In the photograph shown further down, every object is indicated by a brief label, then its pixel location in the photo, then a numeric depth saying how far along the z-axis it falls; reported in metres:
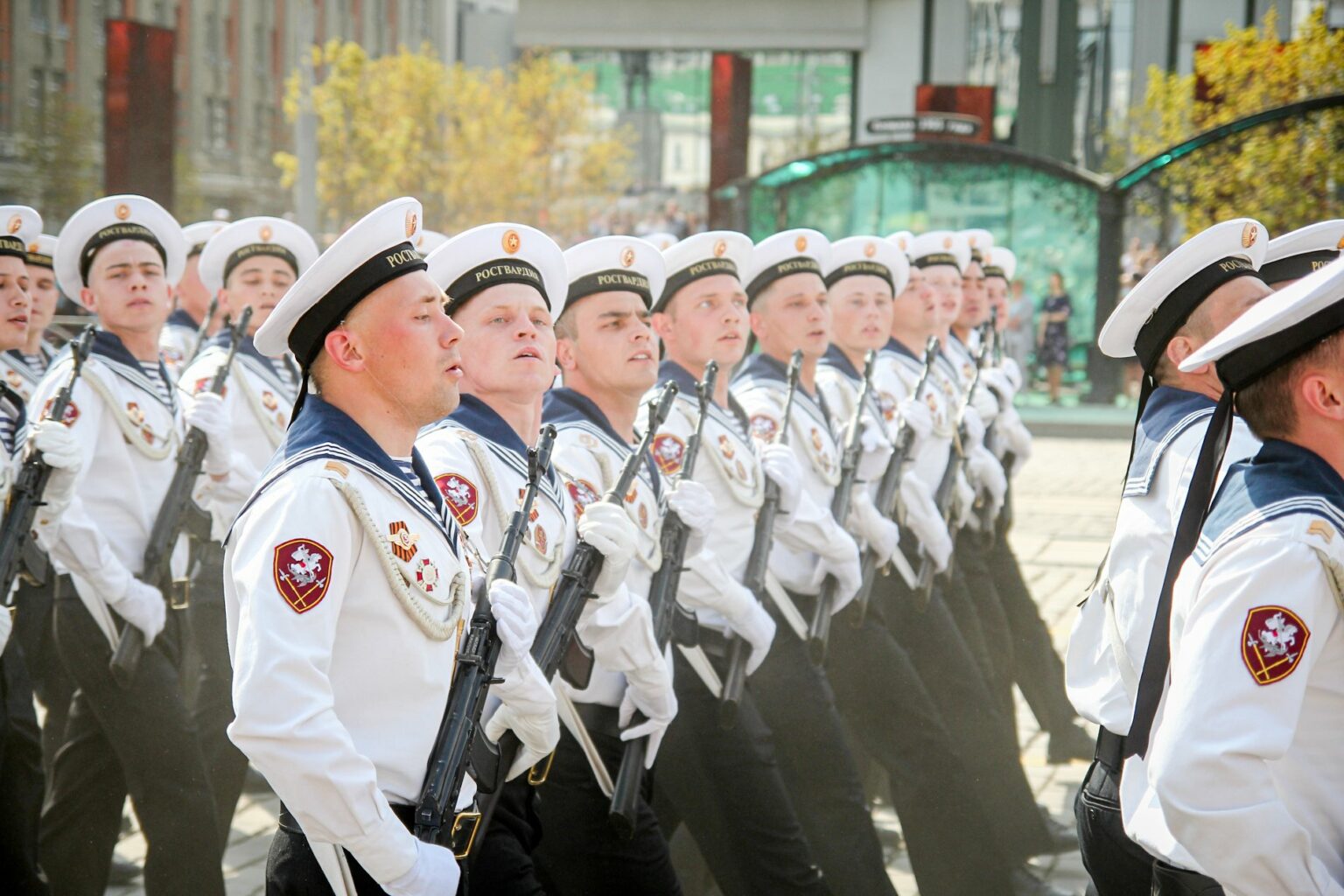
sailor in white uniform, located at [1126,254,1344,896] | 2.33
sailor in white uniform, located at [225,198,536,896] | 2.58
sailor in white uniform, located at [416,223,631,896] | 3.60
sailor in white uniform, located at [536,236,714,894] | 3.87
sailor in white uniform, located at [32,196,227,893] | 4.69
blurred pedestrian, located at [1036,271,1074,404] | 21.28
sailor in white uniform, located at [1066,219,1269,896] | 3.31
